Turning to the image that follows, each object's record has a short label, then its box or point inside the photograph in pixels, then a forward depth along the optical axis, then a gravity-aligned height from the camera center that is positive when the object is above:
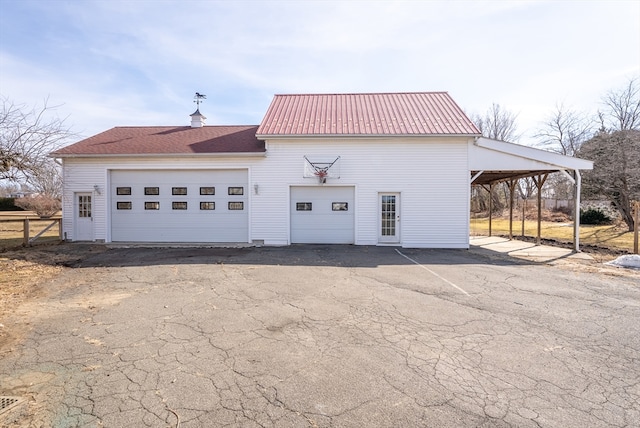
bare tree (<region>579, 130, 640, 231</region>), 17.95 +1.81
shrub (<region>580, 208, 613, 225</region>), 23.89 -1.04
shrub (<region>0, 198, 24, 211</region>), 34.53 +0.07
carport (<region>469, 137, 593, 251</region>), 12.13 +1.55
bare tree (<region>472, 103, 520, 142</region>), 40.38 +9.17
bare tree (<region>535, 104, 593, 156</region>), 31.97 +6.19
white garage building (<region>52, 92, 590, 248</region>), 12.66 +0.80
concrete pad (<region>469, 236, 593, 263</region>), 11.08 -1.77
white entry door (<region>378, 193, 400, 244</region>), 12.94 -0.55
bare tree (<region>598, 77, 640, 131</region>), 22.74 +5.97
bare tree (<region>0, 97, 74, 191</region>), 8.17 +1.19
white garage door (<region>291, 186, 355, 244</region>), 13.04 -0.43
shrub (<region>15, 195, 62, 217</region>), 23.97 -0.04
